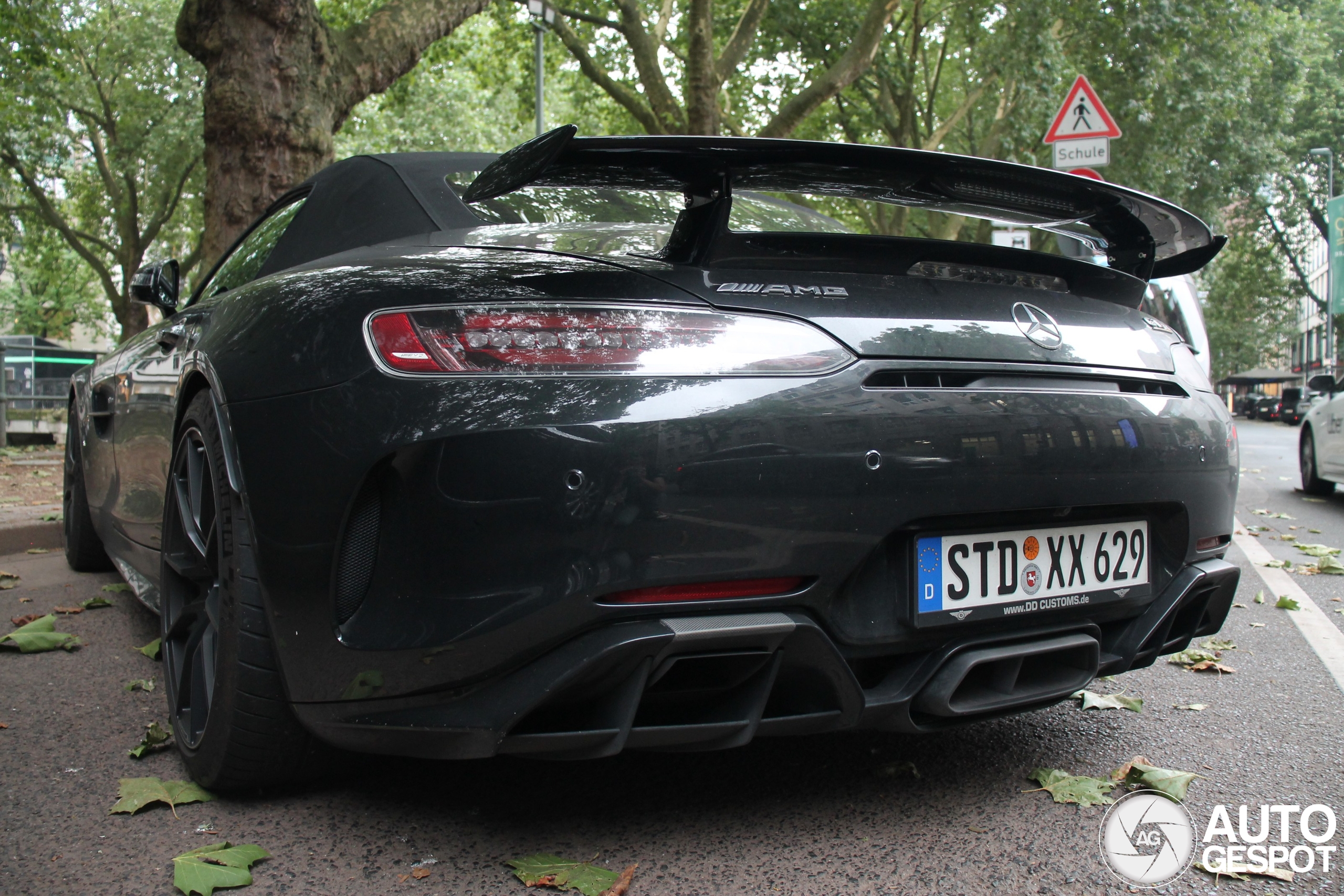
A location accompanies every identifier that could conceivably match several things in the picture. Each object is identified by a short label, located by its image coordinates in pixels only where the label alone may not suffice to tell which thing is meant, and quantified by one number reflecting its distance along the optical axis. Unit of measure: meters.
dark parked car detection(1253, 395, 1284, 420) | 50.53
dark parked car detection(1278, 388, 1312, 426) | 42.81
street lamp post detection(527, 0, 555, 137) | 14.79
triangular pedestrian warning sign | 9.31
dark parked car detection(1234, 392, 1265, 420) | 55.16
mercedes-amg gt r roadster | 1.69
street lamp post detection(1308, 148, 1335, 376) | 33.72
